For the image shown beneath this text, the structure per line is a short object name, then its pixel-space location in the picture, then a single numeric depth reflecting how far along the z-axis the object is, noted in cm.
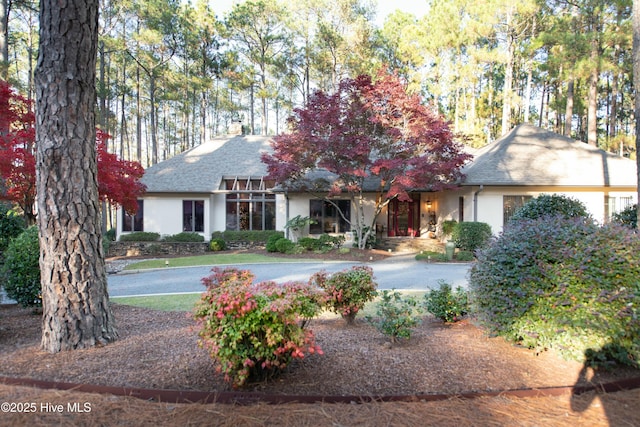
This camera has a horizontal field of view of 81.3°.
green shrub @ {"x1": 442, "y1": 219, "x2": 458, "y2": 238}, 1646
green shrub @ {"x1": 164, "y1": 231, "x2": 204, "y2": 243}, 1728
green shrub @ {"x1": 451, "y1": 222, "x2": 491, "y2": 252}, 1437
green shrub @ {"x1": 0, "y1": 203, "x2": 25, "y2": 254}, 701
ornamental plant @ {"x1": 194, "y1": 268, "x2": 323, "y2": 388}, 274
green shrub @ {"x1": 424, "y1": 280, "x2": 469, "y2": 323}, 514
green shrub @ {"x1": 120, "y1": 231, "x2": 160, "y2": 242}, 1716
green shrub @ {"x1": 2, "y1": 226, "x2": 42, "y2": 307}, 520
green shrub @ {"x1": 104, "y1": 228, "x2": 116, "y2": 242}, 1944
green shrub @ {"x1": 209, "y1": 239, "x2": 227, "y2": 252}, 1705
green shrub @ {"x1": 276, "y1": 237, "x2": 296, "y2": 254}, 1518
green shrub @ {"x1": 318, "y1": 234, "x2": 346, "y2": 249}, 1570
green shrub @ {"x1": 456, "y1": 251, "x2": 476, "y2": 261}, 1352
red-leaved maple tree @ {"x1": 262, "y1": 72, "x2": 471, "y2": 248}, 1355
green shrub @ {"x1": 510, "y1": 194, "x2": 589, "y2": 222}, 955
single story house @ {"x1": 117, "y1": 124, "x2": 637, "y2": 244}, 1545
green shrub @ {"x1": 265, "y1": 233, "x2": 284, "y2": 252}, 1560
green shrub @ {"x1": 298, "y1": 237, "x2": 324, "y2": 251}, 1559
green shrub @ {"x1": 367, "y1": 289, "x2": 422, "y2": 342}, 393
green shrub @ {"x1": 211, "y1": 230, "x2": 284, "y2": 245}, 1775
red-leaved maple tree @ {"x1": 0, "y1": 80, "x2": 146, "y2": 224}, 889
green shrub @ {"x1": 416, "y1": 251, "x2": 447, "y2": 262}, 1339
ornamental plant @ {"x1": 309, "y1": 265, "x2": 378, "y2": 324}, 488
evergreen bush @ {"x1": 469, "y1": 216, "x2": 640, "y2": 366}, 342
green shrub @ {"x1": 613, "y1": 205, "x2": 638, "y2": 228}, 1044
